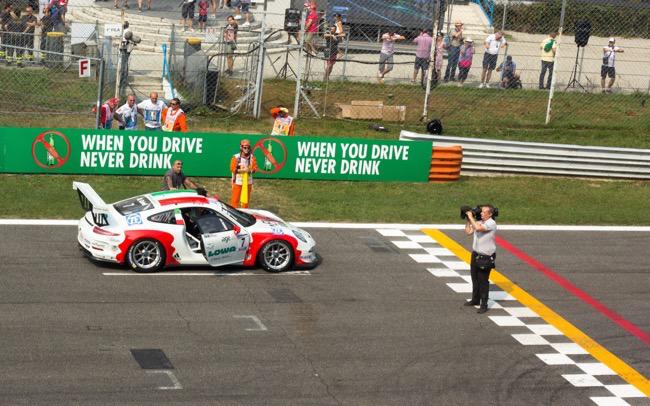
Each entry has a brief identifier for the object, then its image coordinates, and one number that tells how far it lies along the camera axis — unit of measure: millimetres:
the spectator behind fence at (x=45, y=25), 29688
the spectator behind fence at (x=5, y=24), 29150
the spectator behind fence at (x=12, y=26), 29402
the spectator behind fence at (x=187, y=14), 32500
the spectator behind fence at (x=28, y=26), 29781
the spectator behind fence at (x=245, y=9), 33062
